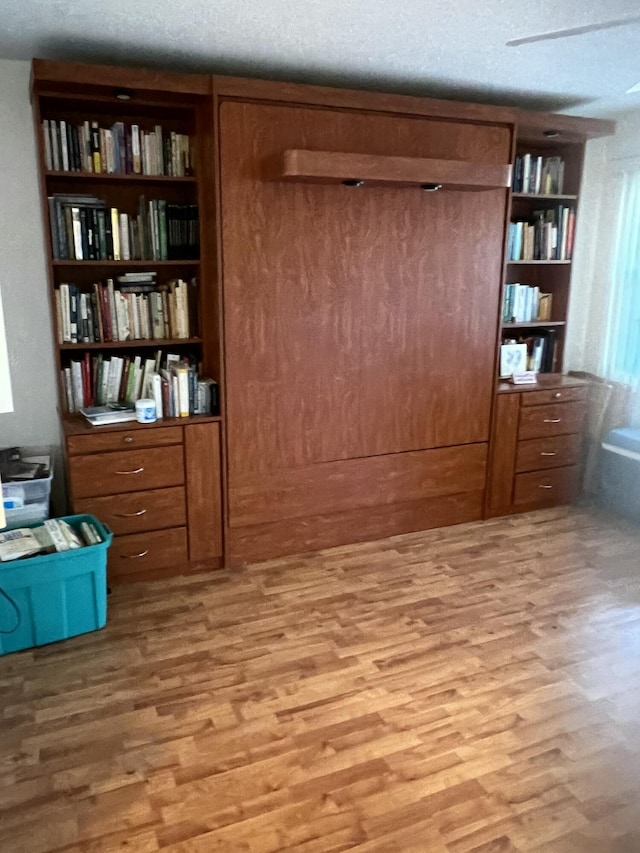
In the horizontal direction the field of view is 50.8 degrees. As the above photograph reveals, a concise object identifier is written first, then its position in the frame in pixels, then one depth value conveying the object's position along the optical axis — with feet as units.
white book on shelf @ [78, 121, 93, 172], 9.31
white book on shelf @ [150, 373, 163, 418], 9.87
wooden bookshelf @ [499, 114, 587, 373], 11.97
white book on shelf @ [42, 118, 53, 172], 9.09
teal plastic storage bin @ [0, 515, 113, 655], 8.14
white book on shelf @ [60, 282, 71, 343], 9.59
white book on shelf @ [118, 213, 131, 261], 9.77
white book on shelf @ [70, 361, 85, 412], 9.95
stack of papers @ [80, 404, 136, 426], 9.45
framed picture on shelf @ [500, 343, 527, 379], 12.39
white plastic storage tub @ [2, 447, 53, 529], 9.39
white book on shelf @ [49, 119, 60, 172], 9.15
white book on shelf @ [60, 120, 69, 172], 9.19
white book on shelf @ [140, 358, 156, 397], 10.31
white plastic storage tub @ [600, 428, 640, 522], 12.49
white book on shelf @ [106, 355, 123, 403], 10.18
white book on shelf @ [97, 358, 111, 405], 10.14
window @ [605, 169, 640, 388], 12.78
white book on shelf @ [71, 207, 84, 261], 9.41
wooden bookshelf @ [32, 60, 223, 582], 9.26
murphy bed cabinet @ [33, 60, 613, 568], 9.36
